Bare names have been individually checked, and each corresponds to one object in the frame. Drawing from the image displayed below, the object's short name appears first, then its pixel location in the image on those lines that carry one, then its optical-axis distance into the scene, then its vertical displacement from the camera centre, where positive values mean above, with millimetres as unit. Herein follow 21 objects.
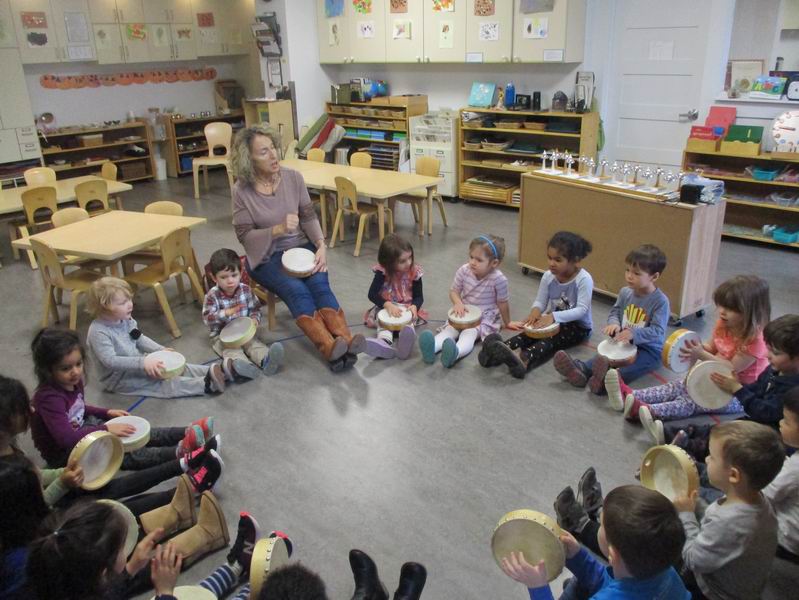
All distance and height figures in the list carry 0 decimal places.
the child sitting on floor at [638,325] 3158 -1246
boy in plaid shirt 3549 -1231
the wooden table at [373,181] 5479 -896
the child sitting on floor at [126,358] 3088 -1284
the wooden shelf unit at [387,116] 7605 -452
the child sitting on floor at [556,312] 3432 -1271
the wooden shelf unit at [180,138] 8984 -751
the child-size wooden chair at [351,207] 5492 -1126
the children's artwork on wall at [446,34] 6922 +428
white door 5547 -35
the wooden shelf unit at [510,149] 6312 -723
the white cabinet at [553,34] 6039 +354
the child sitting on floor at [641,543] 1483 -1058
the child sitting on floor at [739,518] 1698 -1164
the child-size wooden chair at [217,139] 7918 -722
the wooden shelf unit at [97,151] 8031 -805
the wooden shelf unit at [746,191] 5387 -1063
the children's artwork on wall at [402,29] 7289 +521
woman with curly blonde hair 3729 -831
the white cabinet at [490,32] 6452 +412
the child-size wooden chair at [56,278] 3885 -1188
